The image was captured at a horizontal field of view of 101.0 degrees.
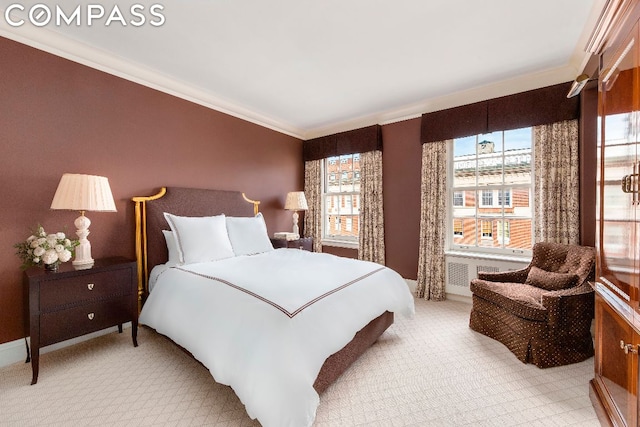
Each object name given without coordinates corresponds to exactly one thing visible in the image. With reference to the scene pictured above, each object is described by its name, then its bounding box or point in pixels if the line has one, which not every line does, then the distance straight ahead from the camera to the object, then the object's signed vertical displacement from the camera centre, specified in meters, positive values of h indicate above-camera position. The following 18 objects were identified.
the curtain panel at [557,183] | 2.87 +0.30
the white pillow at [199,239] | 2.75 -0.30
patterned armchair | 2.11 -0.82
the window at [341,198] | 4.89 +0.25
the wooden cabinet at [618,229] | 1.23 -0.10
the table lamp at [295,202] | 4.57 +0.15
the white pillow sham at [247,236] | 3.20 -0.32
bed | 1.40 -0.67
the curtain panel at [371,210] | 4.36 +0.01
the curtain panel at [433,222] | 3.75 -0.17
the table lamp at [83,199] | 2.18 +0.10
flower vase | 2.05 -0.43
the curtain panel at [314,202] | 5.05 +0.17
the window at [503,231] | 3.46 -0.28
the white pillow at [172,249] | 2.78 -0.41
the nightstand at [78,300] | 1.92 -0.72
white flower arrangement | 2.03 -0.30
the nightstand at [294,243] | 4.09 -0.52
